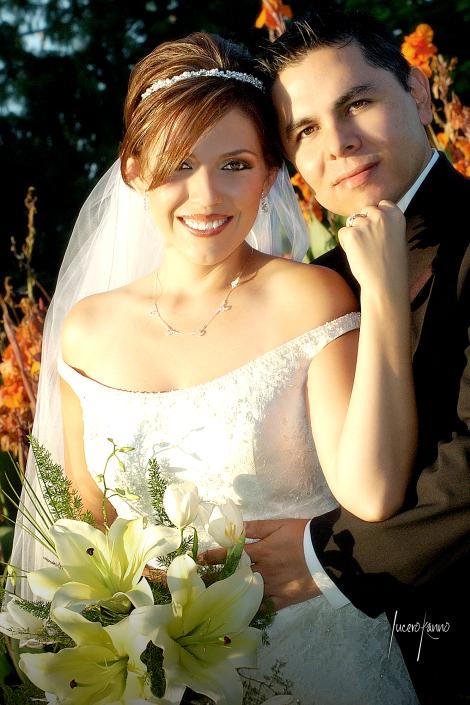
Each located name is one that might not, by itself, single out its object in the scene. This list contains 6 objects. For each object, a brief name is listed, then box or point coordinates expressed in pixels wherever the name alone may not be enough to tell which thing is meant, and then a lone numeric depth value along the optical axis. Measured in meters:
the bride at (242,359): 2.33
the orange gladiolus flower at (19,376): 3.79
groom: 2.28
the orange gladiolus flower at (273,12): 3.81
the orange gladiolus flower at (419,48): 3.97
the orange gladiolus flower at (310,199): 4.14
